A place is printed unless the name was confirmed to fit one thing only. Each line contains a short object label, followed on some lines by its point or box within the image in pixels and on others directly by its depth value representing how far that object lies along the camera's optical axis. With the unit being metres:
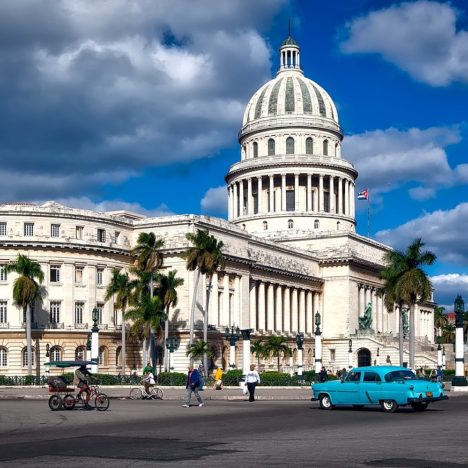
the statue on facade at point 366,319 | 119.80
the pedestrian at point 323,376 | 63.87
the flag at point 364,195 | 131.25
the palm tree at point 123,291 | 83.44
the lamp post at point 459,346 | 59.84
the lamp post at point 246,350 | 65.25
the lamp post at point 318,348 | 77.93
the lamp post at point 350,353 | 104.80
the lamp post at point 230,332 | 78.13
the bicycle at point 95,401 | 36.62
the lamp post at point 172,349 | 88.62
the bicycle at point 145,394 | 47.41
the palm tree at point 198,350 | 78.38
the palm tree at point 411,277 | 80.69
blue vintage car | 34.31
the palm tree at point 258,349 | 96.62
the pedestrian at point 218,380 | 59.72
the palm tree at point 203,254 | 81.81
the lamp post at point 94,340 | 69.81
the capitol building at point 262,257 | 85.56
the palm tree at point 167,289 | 83.25
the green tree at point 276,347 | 97.56
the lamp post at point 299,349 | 85.66
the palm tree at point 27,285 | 78.19
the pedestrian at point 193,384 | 39.47
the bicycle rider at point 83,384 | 36.62
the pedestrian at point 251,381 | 45.03
